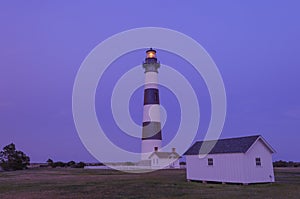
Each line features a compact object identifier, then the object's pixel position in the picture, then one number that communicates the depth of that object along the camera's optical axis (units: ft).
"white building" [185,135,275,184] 84.48
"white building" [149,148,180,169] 177.26
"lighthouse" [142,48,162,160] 168.89
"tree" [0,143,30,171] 208.54
